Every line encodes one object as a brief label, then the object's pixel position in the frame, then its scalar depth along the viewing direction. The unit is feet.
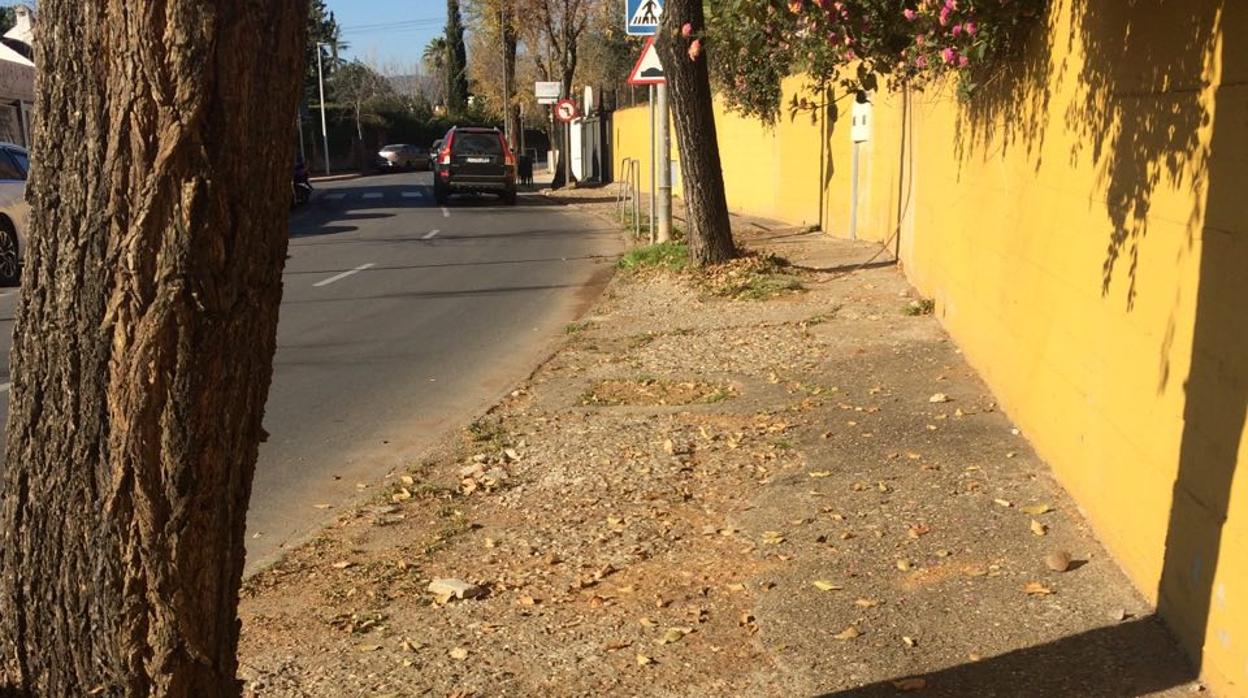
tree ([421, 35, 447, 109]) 276.96
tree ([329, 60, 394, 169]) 203.92
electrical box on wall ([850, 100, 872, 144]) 42.50
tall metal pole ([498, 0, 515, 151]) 117.39
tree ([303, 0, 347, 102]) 209.46
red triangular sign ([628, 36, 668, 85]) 42.11
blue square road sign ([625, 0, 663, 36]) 41.86
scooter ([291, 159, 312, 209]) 88.84
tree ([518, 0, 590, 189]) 113.19
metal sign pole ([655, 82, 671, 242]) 45.03
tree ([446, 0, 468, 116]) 225.35
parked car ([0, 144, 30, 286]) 41.78
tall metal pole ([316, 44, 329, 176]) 183.73
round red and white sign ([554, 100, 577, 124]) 92.05
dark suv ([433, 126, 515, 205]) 89.40
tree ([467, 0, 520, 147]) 120.26
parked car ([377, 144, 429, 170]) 191.83
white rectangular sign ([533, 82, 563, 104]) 103.76
